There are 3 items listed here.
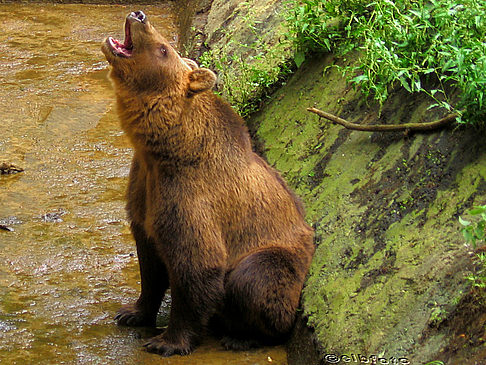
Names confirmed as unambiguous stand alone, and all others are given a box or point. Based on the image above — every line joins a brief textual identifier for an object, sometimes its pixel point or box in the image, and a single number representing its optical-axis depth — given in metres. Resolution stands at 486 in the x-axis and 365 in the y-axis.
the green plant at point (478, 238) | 7.55
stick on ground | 10.72
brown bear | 10.27
